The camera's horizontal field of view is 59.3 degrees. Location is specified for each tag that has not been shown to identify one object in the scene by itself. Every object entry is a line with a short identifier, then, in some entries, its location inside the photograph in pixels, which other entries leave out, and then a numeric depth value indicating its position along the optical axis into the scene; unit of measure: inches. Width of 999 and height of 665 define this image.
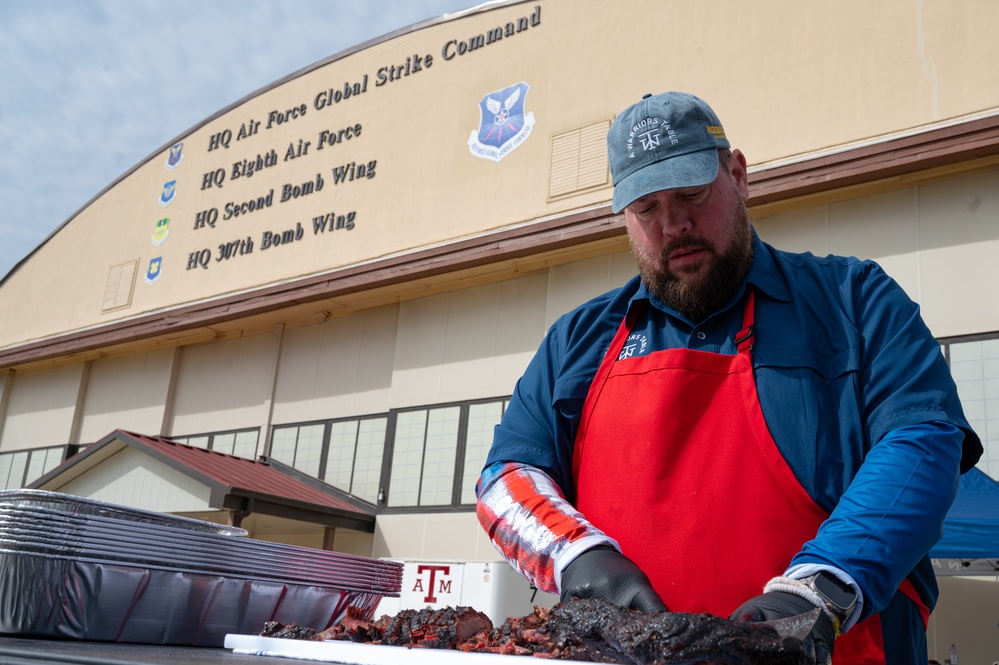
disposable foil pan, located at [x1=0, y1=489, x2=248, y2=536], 71.4
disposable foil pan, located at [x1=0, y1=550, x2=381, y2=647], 66.3
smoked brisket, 44.1
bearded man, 64.0
